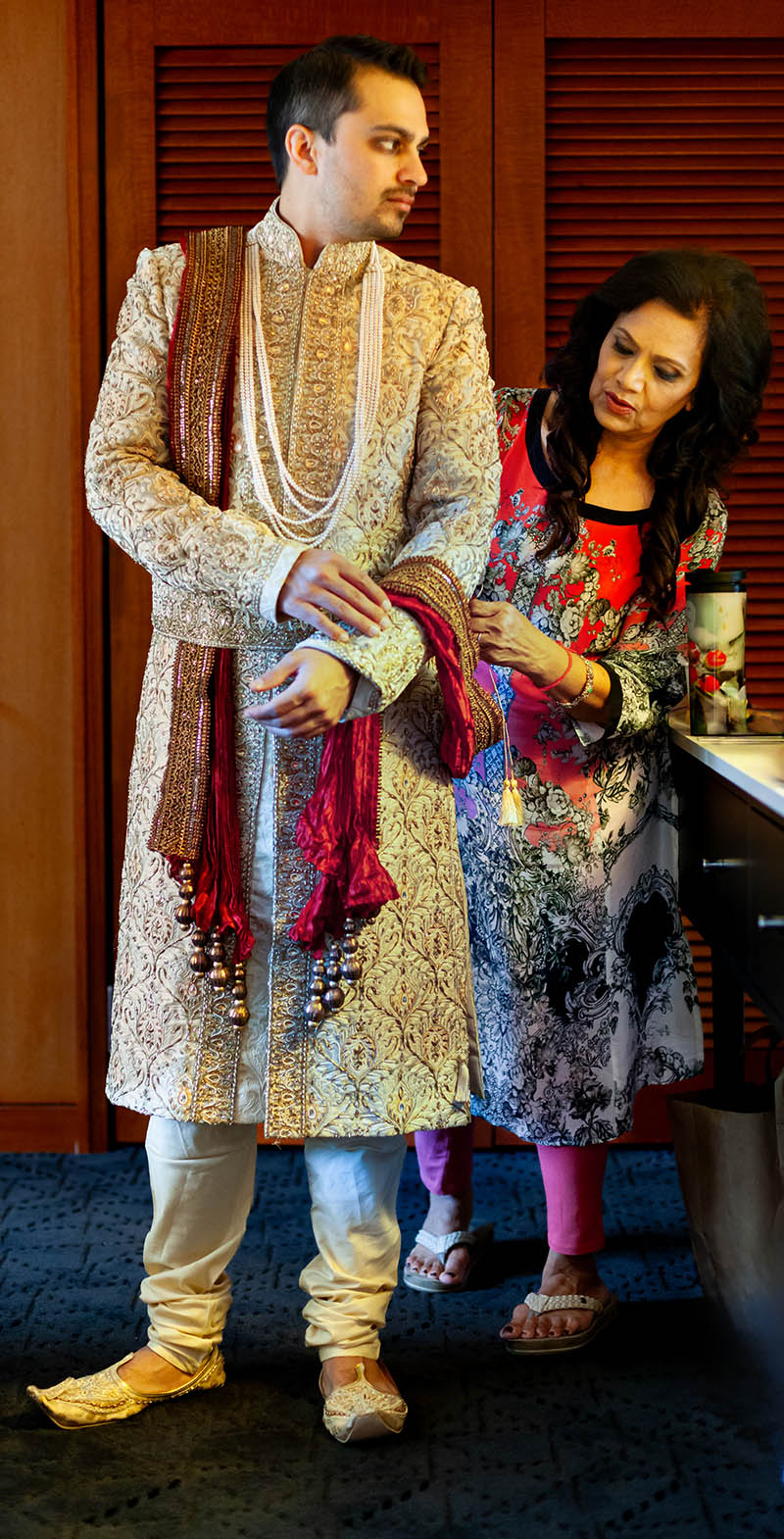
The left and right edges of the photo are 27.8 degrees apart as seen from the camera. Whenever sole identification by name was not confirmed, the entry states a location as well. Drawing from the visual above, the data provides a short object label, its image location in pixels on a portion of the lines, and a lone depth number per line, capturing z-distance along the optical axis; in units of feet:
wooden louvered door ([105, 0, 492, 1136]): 8.25
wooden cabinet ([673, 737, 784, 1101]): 5.28
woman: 6.35
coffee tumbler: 6.28
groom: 5.34
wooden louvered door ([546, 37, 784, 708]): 8.30
